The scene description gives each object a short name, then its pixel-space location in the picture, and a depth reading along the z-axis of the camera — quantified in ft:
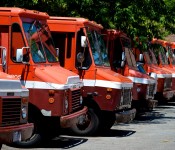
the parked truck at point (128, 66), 58.34
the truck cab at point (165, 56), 83.42
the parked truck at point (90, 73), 48.16
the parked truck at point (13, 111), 29.76
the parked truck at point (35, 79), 39.91
